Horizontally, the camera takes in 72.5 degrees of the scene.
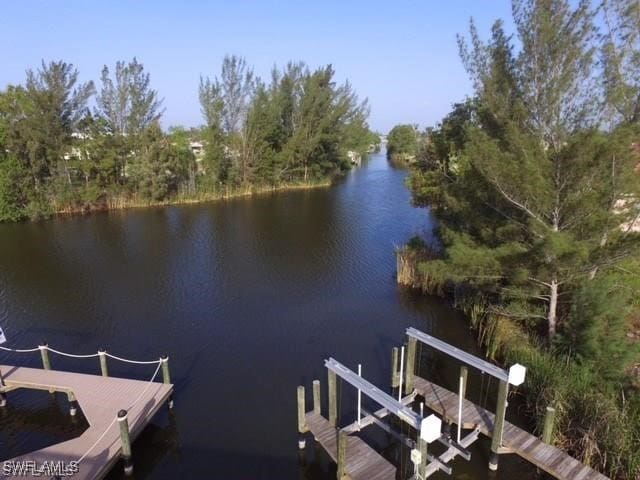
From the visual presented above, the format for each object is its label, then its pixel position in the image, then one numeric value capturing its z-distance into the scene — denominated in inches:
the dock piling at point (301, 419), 339.1
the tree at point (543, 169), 376.5
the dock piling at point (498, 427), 316.2
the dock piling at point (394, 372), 419.6
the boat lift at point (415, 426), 260.1
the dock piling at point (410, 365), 408.8
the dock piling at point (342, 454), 295.0
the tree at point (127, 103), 1293.1
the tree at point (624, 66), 388.8
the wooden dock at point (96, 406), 313.0
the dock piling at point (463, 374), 361.7
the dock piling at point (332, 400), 348.8
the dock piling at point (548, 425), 310.7
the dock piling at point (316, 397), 350.9
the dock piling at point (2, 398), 407.2
